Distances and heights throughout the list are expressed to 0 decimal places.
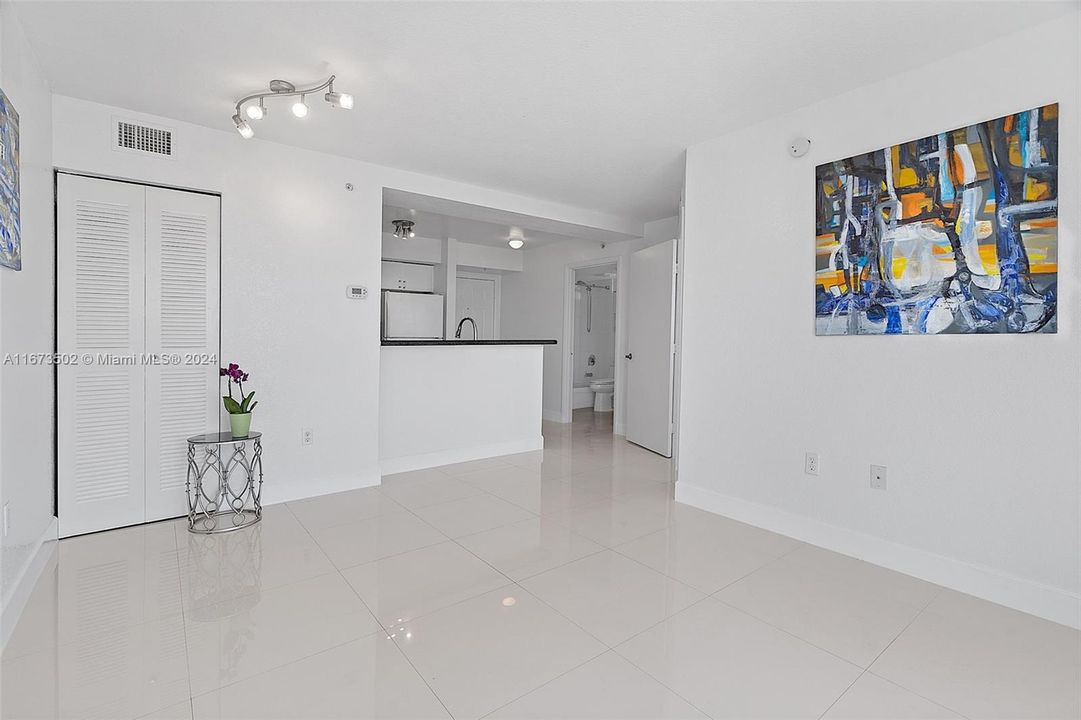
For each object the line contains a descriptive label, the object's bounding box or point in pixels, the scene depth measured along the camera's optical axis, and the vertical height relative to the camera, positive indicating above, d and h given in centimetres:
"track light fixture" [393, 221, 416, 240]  594 +137
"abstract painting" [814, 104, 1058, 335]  224 +59
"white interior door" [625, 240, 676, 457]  513 +9
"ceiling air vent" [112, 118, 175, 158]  308 +123
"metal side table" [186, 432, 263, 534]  320 -84
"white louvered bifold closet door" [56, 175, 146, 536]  299 +0
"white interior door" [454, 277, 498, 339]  809 +76
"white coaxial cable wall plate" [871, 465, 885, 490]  272 -59
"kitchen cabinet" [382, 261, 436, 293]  703 +100
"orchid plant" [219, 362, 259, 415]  326 -29
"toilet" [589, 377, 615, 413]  792 -57
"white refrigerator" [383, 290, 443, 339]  672 +47
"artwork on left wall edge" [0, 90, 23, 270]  206 +62
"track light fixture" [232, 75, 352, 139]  271 +130
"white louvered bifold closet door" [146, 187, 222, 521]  324 +12
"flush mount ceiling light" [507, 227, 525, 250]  659 +147
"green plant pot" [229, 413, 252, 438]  328 -44
